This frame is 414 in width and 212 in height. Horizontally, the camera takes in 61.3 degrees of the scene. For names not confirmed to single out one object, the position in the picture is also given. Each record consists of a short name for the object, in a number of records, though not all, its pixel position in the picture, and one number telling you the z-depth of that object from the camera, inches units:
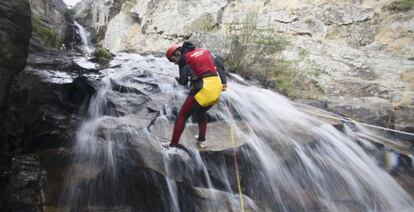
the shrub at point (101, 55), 465.2
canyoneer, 218.5
